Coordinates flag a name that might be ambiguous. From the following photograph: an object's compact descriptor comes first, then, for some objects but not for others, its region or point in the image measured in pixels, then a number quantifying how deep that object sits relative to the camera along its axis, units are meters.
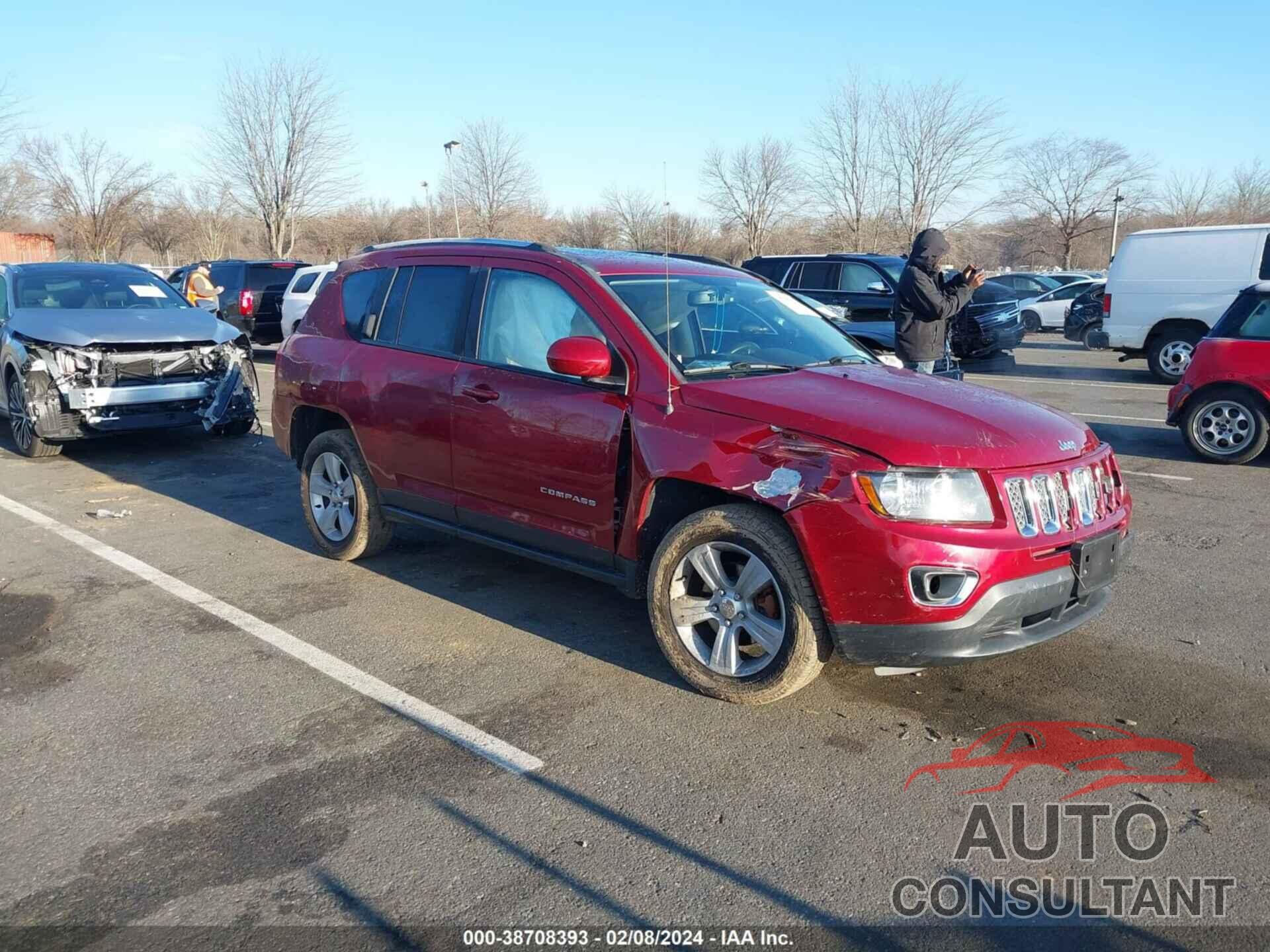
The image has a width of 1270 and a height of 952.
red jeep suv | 3.69
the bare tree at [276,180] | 35.44
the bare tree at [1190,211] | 55.19
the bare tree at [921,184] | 33.81
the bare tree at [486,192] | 36.62
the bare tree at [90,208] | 36.44
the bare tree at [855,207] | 34.59
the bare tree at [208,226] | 42.12
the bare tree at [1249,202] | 53.34
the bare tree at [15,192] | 34.97
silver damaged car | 8.83
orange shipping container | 37.03
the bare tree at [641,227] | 34.35
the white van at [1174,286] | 13.56
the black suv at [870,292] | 14.38
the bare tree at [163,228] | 42.56
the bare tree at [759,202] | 35.22
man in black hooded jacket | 8.01
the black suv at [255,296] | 18.97
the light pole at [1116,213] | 44.73
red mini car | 8.73
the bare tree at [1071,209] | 49.28
